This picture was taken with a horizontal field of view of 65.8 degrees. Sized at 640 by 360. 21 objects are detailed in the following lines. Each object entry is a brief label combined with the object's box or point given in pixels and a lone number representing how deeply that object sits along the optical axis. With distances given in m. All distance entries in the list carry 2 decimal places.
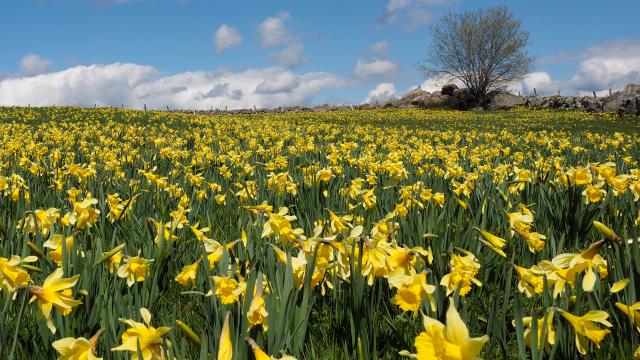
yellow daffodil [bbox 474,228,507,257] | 1.82
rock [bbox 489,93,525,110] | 43.19
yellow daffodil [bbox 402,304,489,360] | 0.87
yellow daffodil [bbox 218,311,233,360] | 1.18
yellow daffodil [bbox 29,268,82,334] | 1.31
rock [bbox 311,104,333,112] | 46.47
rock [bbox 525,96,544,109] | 42.17
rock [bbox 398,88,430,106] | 48.03
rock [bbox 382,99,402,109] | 48.45
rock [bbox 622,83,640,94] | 42.16
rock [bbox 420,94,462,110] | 45.84
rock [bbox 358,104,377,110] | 49.84
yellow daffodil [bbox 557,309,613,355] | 1.18
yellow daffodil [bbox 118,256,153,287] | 1.81
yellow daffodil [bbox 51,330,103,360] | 1.12
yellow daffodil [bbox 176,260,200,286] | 1.72
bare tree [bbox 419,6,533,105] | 48.03
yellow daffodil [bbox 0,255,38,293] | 1.44
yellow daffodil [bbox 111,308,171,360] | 1.19
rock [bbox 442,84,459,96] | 48.41
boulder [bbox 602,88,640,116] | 27.62
